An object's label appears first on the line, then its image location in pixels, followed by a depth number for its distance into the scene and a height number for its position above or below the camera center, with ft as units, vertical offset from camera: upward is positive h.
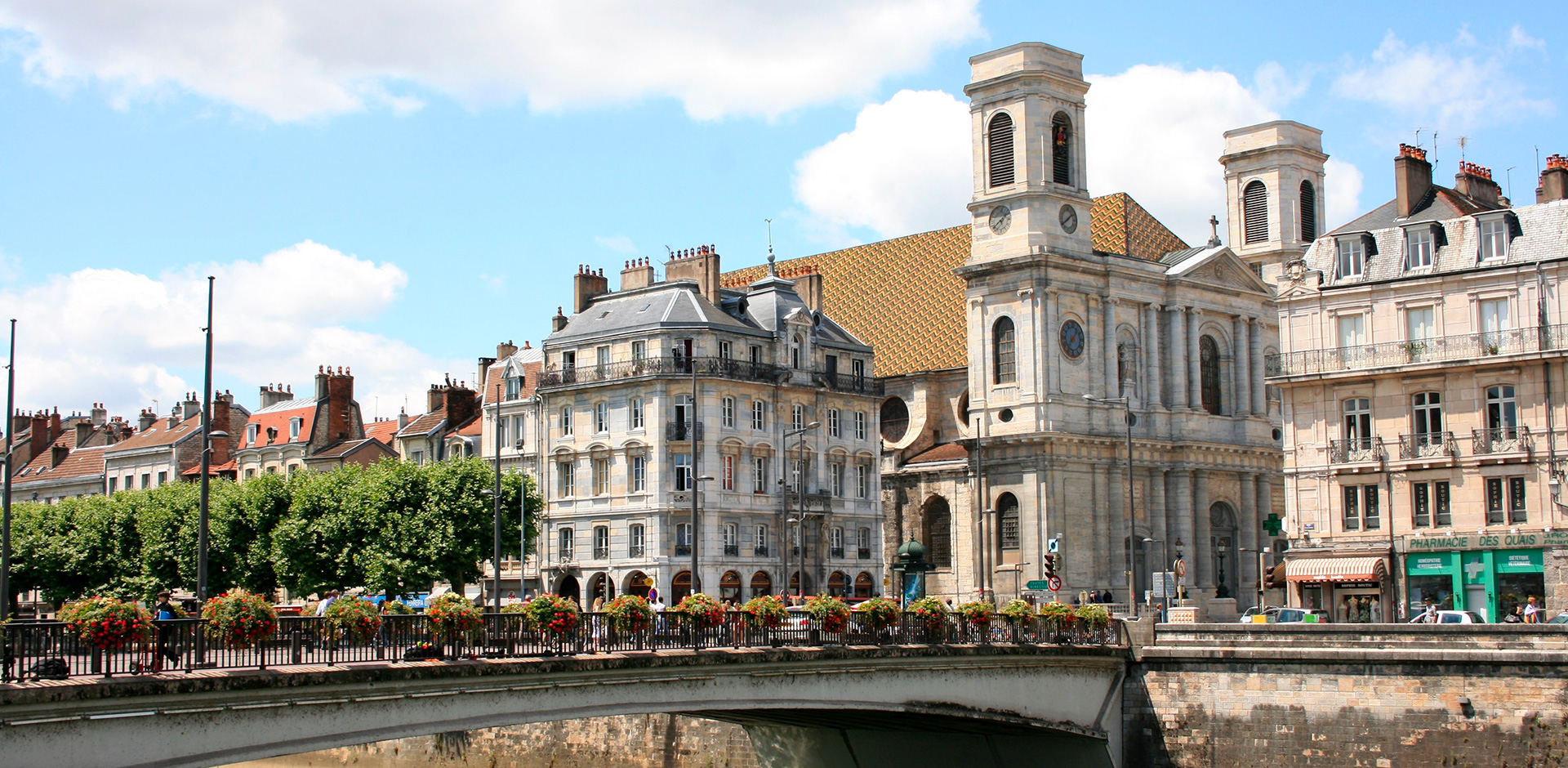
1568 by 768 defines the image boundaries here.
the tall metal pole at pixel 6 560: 104.99 -0.10
